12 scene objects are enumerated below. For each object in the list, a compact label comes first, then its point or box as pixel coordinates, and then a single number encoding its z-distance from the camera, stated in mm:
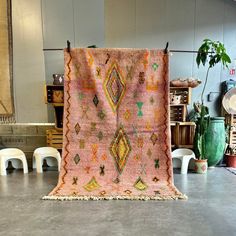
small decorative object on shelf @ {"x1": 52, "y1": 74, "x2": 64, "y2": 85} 3154
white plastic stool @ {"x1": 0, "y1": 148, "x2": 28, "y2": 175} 3074
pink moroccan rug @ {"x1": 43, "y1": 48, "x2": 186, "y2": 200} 2516
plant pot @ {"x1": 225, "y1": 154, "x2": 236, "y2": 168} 3461
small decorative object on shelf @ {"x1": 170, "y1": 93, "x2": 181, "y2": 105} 3467
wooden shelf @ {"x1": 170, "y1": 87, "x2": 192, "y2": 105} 3462
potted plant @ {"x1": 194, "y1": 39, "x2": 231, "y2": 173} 2990
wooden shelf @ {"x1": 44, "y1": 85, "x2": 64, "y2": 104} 3012
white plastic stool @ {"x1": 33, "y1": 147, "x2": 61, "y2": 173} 3107
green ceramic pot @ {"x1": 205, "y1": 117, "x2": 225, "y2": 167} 3240
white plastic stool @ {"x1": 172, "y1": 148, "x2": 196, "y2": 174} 3121
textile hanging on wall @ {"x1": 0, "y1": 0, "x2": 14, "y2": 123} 3424
